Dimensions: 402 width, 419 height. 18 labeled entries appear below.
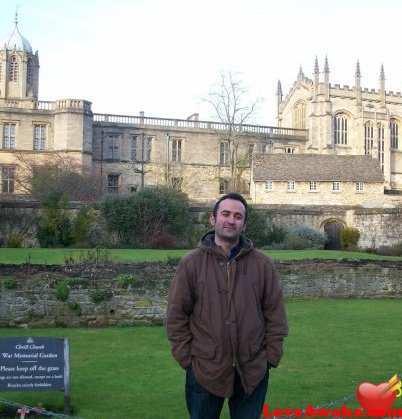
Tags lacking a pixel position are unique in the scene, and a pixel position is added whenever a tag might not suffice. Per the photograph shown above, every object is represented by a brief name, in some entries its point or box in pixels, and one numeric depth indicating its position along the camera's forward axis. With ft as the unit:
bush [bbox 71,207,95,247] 100.42
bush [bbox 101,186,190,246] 103.09
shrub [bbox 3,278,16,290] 43.19
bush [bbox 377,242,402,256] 107.86
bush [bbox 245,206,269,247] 107.14
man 15.30
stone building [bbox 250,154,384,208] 137.69
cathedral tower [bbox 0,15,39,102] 182.70
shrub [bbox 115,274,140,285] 45.32
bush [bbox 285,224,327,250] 106.32
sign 23.24
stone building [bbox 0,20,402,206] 160.86
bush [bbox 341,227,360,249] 116.88
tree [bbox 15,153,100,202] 119.65
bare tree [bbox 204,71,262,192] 161.07
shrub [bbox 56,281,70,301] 43.42
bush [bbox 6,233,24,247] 96.73
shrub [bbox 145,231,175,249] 100.48
